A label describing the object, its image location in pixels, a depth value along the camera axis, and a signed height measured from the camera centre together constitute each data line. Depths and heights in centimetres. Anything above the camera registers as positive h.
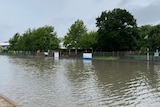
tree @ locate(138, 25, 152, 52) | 3225 +354
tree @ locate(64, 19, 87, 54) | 3211 +460
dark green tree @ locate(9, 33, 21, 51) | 5588 +510
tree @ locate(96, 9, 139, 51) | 2804 +441
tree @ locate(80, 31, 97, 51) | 3102 +259
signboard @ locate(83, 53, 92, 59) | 2627 -96
